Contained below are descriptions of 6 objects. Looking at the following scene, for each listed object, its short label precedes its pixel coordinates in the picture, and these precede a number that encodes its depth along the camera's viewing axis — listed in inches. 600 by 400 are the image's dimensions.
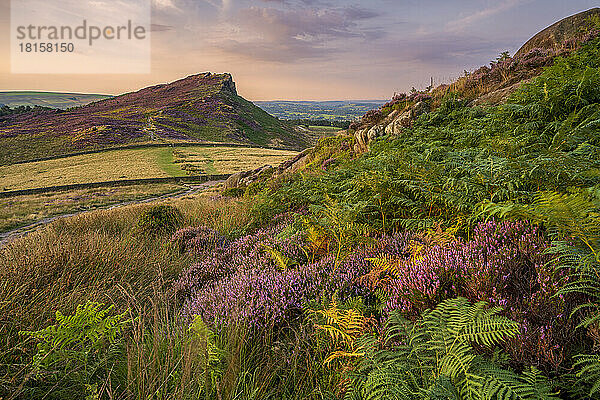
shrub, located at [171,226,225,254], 221.8
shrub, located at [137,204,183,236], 286.2
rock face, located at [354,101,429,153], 418.8
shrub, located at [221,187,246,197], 590.7
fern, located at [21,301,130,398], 80.4
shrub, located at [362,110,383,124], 547.9
